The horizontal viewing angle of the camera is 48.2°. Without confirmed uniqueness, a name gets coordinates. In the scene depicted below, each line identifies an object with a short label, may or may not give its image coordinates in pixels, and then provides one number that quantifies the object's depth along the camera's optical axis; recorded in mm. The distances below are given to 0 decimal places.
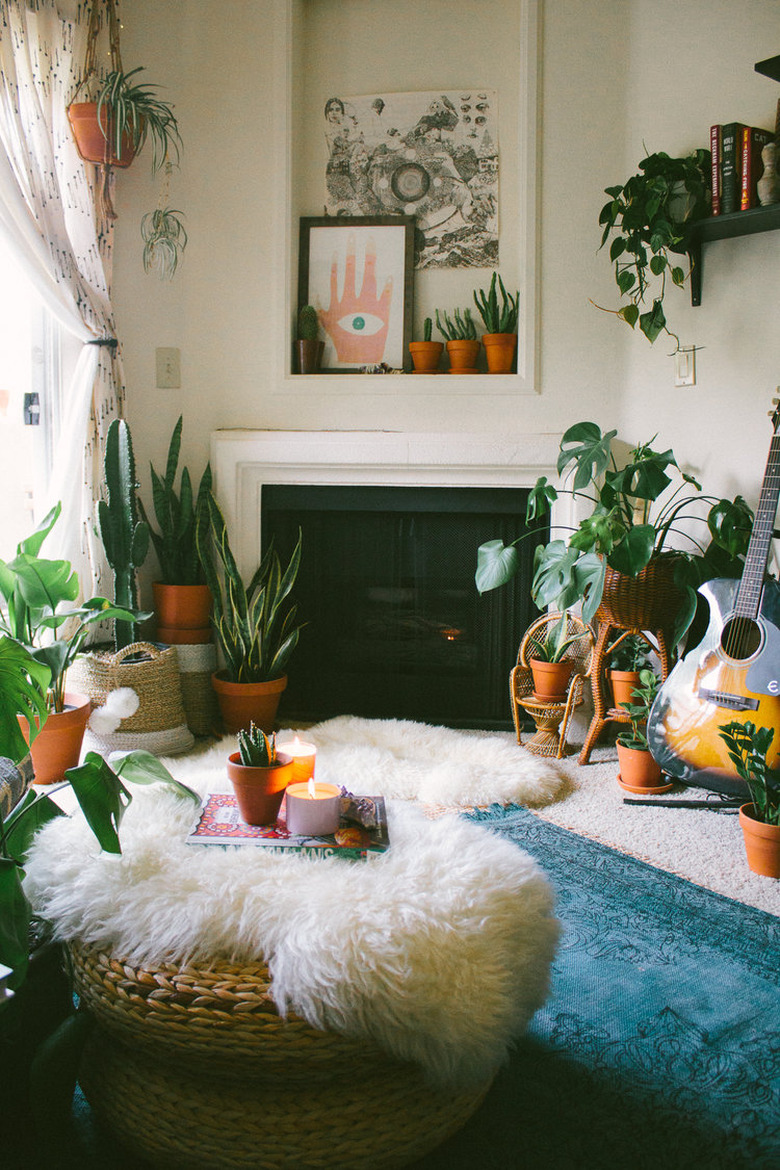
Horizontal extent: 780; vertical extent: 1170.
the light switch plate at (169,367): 3221
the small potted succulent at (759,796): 1999
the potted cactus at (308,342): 3133
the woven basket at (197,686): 3070
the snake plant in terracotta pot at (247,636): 2959
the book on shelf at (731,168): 2344
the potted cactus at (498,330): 3049
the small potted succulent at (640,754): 2574
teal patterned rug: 1203
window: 2838
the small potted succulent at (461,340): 3078
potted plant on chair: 2893
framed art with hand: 3172
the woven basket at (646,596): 2561
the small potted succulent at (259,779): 1414
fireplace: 3131
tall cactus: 2811
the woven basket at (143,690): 2723
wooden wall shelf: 2293
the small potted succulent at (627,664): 2842
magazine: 1328
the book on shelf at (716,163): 2391
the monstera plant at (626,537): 2447
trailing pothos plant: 2535
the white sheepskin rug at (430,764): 2490
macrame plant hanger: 2912
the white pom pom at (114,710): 2533
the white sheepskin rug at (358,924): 1039
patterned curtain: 2625
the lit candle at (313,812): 1377
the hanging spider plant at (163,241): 3113
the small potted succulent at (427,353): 3100
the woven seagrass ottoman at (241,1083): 1023
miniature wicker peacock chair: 2860
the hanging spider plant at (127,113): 2811
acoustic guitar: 2211
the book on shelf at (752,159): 2314
